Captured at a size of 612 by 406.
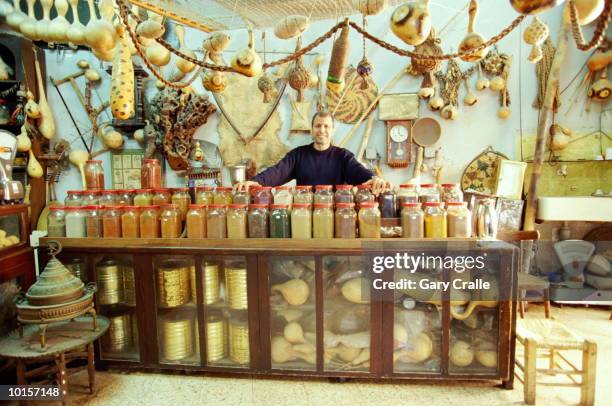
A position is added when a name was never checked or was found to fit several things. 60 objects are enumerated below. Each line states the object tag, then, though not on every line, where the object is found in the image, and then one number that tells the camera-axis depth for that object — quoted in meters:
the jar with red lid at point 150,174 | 2.51
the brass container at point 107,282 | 2.25
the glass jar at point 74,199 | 2.32
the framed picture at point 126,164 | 4.07
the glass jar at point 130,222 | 2.20
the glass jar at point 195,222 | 2.15
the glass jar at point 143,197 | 2.32
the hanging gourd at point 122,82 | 1.89
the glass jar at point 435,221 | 2.01
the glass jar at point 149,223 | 2.19
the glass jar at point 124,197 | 2.36
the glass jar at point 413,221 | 2.02
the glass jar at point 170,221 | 2.18
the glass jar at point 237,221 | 2.11
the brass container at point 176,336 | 2.20
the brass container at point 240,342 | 2.17
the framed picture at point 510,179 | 3.59
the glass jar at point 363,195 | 2.11
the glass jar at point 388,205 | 2.14
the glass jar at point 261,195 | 2.18
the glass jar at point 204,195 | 2.28
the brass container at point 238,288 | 2.14
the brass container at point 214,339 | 2.19
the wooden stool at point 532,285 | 2.58
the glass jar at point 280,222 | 2.10
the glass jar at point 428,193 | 2.16
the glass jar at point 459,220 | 2.01
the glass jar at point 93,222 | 2.21
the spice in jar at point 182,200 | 2.29
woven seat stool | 1.85
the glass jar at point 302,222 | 2.06
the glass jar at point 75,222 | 2.22
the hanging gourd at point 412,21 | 1.50
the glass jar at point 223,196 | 2.26
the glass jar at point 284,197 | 2.20
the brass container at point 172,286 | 2.17
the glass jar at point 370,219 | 2.03
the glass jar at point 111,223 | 2.20
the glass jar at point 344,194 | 2.14
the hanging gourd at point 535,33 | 2.41
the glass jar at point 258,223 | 2.12
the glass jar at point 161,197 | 2.32
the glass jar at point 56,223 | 2.26
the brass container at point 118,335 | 2.29
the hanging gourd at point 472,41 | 1.85
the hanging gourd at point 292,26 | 1.99
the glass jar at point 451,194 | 2.18
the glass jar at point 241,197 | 2.22
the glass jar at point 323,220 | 2.05
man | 2.82
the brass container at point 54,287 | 1.77
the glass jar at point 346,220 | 2.04
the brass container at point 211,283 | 2.18
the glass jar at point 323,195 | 2.17
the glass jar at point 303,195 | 2.19
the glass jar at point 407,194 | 2.12
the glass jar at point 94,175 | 2.53
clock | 3.79
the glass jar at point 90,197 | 2.32
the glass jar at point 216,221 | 2.14
